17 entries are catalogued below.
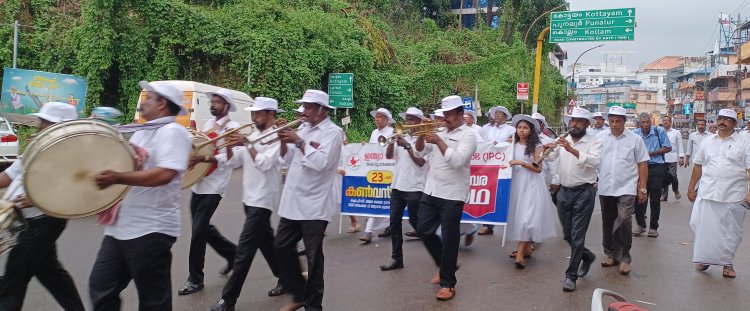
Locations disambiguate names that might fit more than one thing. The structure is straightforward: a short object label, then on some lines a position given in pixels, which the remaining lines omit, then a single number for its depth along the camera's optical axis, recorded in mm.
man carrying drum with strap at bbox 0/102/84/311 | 4000
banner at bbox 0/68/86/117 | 17250
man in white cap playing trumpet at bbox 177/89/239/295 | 5492
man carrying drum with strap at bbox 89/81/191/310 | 3520
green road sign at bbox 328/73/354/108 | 23345
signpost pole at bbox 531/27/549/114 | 15672
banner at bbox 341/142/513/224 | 7844
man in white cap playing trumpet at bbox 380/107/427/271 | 6812
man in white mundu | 6559
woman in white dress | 7023
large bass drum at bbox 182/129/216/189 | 4730
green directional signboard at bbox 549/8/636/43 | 16453
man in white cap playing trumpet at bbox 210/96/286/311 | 5016
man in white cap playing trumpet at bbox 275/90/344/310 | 4781
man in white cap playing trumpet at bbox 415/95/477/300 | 5445
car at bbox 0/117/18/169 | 14984
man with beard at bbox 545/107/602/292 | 6066
